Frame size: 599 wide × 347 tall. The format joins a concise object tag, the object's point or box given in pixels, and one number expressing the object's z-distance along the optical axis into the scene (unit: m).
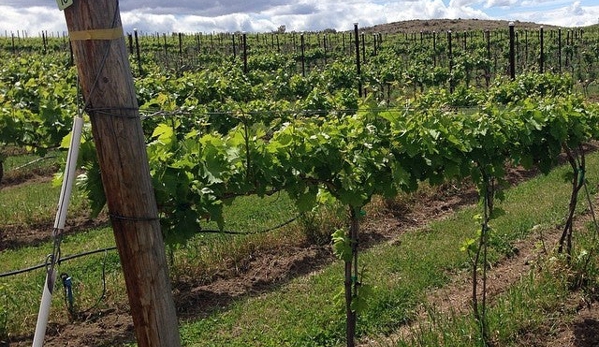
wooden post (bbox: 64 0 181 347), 2.34
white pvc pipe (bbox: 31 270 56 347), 2.38
